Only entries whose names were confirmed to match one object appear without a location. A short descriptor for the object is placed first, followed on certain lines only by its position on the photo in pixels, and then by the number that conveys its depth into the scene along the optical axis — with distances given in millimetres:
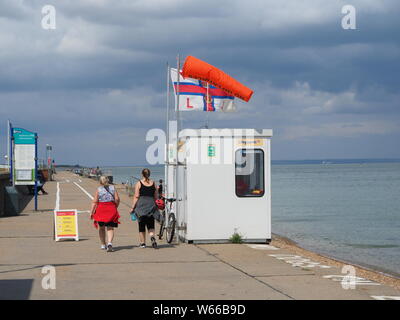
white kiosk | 15617
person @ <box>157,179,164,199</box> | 22178
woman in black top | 15086
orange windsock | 16000
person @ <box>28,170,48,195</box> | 40906
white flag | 16547
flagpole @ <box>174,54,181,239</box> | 16281
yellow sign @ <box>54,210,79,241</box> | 16797
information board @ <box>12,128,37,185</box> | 27750
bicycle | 15883
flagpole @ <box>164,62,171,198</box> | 16591
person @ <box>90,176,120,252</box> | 14891
